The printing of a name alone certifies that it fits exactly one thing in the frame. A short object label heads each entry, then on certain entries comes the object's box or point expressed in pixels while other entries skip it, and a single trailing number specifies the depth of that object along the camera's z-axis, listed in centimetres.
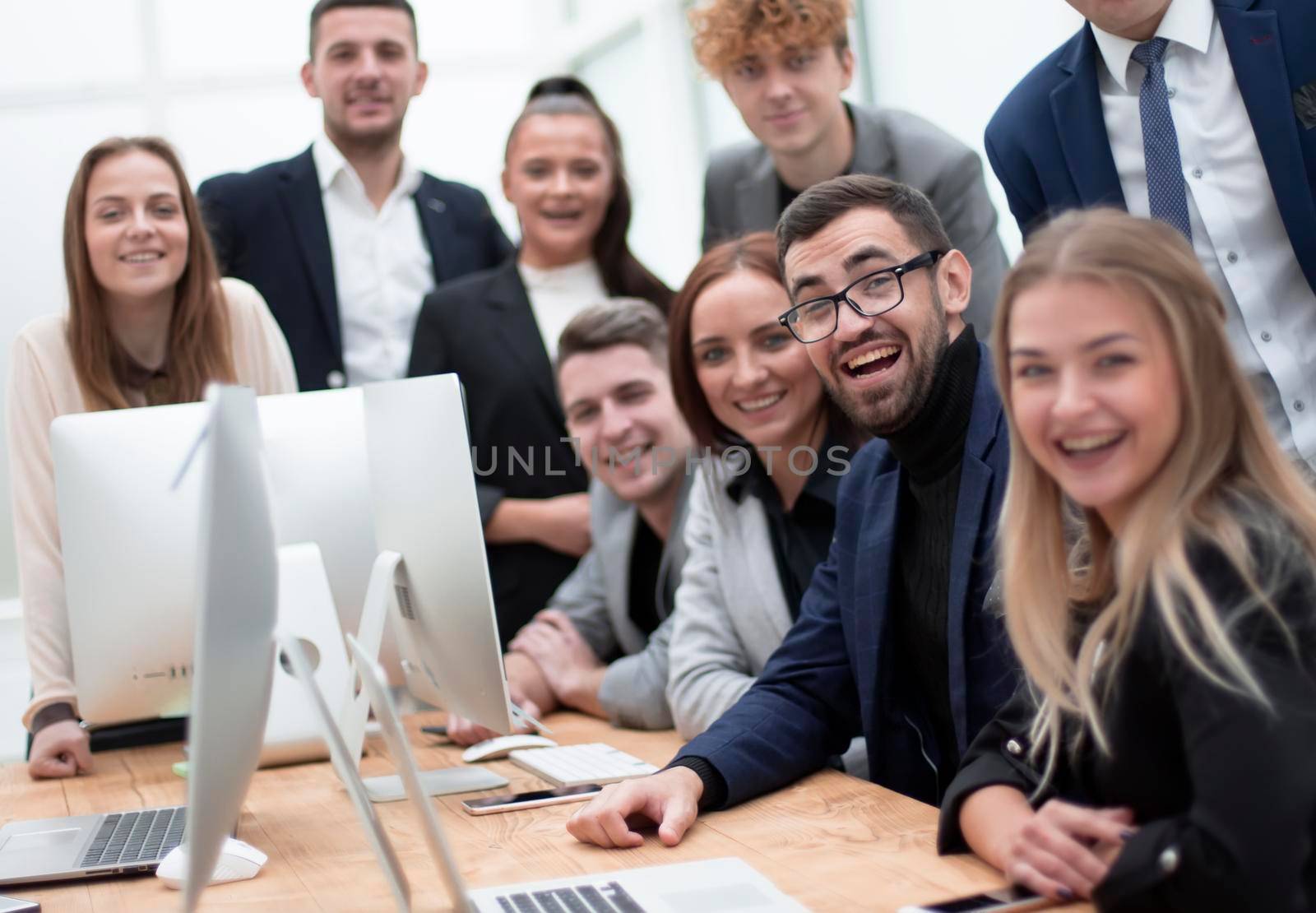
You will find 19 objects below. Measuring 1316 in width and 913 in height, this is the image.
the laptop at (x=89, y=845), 168
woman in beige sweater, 257
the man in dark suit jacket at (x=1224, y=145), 211
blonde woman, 113
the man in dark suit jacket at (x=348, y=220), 372
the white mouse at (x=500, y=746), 224
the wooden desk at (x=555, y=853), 145
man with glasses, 187
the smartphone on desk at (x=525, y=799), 187
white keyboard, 200
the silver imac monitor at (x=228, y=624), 113
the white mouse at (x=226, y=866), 163
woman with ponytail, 342
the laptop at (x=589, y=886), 133
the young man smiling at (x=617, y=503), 272
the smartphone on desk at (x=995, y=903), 128
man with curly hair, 295
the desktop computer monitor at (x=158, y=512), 201
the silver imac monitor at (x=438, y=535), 174
